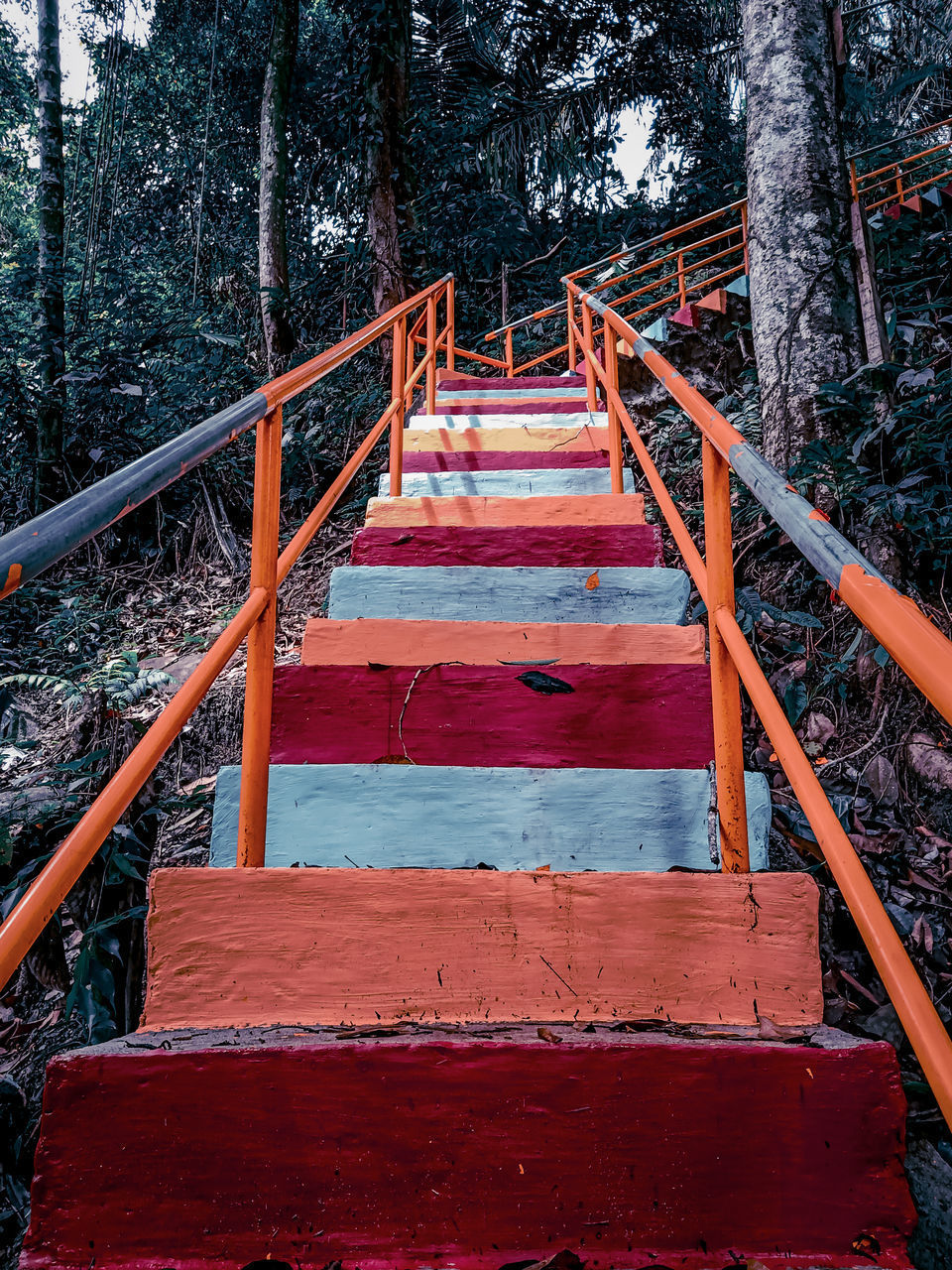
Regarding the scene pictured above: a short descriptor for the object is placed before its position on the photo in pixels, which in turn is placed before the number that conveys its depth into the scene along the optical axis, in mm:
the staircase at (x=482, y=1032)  913
